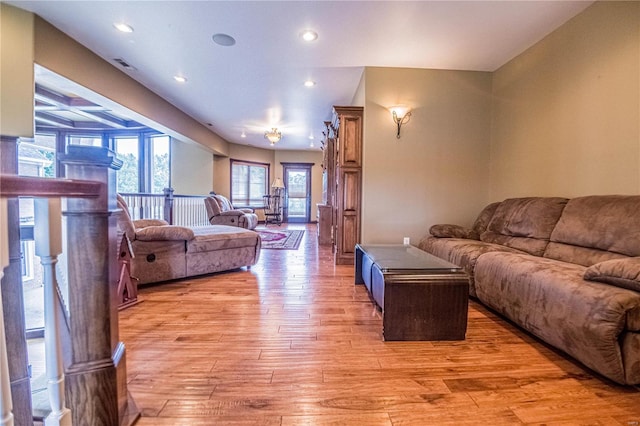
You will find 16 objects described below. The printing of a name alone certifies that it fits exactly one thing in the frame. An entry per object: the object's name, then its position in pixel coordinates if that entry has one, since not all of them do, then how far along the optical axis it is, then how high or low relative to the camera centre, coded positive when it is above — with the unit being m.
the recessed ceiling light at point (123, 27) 2.81 +1.78
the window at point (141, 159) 7.33 +1.09
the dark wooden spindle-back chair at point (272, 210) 9.95 -0.30
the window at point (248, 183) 9.27 +0.65
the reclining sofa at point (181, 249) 2.84 -0.55
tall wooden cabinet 3.96 +0.30
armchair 6.08 -0.31
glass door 10.51 +0.37
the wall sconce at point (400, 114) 3.70 +1.20
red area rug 5.35 -0.84
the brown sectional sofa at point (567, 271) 1.39 -0.46
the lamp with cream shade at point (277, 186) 9.73 +0.55
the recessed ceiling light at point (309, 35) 2.92 +1.78
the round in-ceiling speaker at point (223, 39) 3.03 +1.80
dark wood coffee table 1.88 -0.70
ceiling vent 3.59 +1.81
